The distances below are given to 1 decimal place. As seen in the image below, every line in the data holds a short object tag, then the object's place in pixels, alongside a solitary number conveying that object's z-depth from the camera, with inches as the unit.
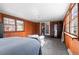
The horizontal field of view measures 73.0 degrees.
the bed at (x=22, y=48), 30.8
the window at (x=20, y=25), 90.1
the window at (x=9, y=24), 81.5
